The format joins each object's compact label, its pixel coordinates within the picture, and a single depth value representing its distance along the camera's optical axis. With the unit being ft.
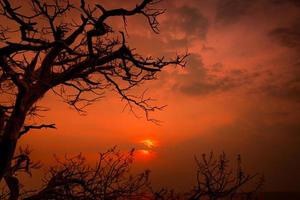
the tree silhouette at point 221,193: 17.06
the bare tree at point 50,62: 21.70
